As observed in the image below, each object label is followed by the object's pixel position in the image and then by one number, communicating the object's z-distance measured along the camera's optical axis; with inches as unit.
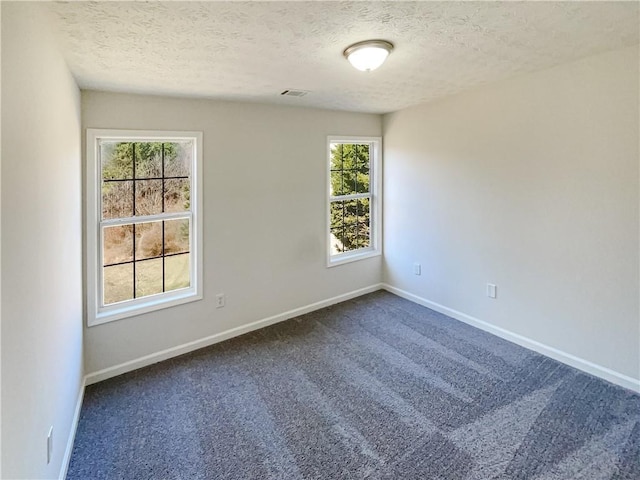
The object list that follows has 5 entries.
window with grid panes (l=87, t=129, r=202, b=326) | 117.0
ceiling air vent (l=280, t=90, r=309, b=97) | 128.2
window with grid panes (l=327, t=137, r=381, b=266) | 177.6
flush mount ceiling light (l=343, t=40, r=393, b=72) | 83.2
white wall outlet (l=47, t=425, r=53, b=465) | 65.6
